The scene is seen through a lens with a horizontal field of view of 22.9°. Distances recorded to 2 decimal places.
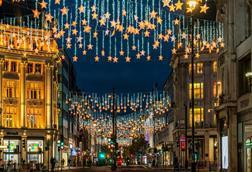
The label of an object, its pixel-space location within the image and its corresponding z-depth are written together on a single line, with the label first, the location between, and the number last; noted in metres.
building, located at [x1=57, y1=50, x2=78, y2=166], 122.80
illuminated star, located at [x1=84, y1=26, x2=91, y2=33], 30.08
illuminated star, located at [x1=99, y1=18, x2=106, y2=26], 29.42
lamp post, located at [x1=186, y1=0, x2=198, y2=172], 34.28
